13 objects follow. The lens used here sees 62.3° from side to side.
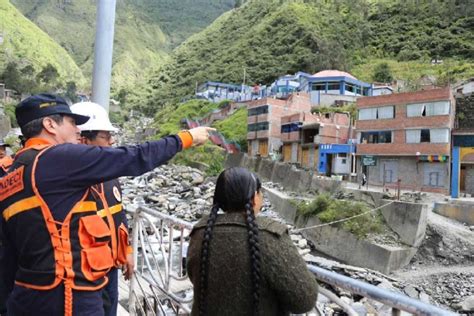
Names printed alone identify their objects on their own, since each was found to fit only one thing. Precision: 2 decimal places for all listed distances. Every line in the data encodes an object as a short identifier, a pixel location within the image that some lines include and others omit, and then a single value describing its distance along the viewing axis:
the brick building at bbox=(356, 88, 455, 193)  24.12
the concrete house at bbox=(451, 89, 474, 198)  23.75
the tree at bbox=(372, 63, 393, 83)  50.66
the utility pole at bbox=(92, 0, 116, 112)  3.29
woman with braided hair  1.43
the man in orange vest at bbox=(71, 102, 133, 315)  2.01
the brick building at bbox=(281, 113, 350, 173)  30.88
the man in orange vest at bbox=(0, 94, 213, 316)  1.68
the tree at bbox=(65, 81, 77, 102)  55.28
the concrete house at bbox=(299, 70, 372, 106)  42.53
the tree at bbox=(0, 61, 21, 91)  50.91
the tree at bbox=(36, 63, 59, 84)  57.16
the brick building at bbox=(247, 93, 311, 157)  36.88
